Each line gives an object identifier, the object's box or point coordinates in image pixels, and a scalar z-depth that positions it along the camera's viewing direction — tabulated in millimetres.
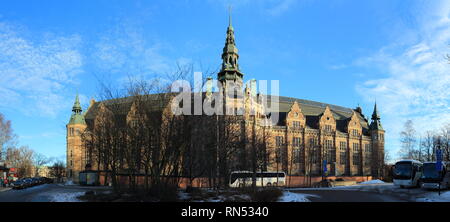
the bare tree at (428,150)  72319
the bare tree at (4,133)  56512
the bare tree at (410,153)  74200
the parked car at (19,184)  47941
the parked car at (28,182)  53172
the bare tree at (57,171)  114375
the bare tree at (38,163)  134025
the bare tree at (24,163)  91012
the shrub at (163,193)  23614
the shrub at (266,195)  25738
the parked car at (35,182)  59388
